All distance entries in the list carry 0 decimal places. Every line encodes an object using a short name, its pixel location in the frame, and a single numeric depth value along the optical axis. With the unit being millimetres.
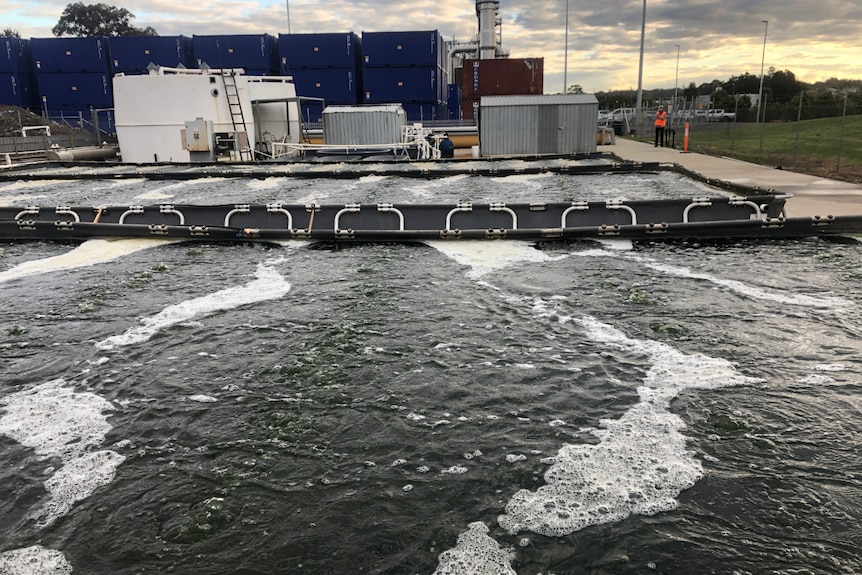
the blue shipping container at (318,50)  44781
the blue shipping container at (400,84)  44938
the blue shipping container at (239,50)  44969
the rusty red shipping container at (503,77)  40406
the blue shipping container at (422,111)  45369
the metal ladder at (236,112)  26156
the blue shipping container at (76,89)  45188
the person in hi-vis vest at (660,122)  30766
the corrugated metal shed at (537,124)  27719
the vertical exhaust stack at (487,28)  49062
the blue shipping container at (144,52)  45094
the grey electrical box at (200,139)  24969
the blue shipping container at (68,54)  44594
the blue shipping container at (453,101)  52556
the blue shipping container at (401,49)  44500
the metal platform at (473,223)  9867
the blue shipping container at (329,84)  45031
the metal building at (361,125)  29766
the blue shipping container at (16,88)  45156
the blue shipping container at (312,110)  44844
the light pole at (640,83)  40344
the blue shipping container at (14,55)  44875
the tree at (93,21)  75062
